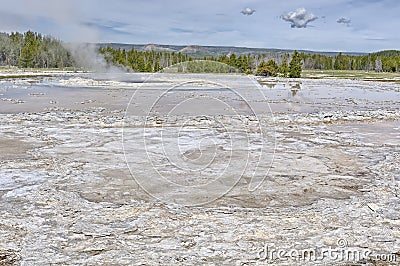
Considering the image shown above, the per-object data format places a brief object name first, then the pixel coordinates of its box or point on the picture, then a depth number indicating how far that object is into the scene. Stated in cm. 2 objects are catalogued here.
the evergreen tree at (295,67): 6819
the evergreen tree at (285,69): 7216
